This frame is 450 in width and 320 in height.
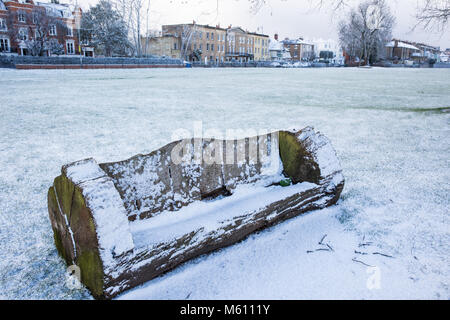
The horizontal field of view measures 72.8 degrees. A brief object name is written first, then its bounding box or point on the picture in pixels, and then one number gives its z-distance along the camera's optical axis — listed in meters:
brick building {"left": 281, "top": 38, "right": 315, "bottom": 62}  93.88
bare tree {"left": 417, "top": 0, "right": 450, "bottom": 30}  7.10
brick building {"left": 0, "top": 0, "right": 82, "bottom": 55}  37.38
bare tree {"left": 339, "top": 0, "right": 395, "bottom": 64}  49.57
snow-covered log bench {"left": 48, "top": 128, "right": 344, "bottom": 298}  1.44
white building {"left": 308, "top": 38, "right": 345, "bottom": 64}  103.56
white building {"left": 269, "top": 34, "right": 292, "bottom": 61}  87.69
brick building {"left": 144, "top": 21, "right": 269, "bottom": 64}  60.59
